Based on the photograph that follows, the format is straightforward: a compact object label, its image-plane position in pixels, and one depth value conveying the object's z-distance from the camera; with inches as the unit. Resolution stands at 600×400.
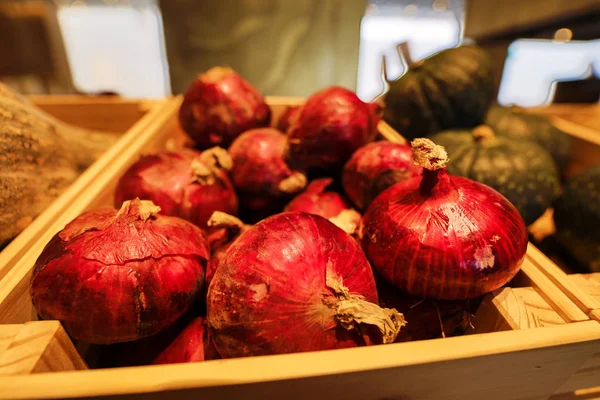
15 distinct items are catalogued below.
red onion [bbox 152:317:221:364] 9.3
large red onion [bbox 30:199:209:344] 8.3
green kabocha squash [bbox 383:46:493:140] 16.2
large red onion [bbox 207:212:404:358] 7.9
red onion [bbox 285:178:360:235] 11.6
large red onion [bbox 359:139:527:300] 8.5
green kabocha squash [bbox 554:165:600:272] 14.0
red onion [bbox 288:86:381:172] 12.4
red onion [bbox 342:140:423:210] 11.4
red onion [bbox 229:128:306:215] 12.9
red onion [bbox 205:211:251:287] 10.0
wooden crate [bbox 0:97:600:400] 7.1
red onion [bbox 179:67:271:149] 14.5
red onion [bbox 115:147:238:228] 11.5
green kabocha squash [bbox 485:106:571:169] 17.8
